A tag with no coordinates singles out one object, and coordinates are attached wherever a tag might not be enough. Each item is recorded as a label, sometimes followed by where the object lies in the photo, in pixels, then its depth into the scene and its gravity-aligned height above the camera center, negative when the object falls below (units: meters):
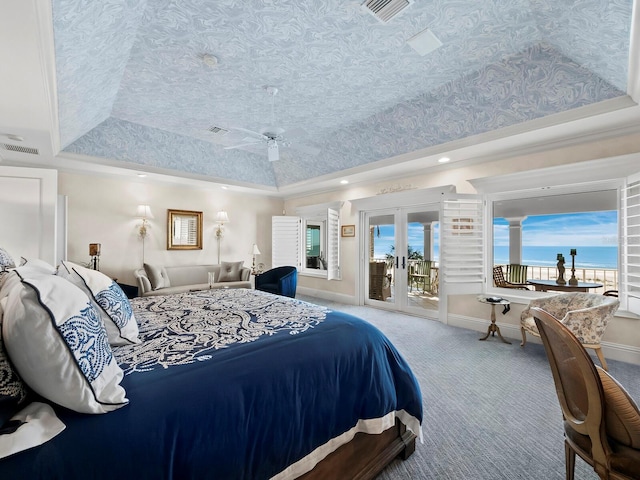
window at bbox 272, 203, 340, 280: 6.89 -0.04
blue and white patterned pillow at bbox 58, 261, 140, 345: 1.41 -0.32
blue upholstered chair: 5.08 -0.75
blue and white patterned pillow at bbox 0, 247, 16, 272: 1.78 -0.15
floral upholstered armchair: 2.80 -0.76
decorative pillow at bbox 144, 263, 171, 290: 5.21 -0.67
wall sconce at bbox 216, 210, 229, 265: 6.36 +0.40
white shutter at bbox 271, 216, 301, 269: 7.00 -0.01
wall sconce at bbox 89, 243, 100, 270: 4.77 -0.27
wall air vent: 3.62 +1.13
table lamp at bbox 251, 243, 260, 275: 6.66 -0.27
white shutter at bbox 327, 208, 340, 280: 6.11 -0.09
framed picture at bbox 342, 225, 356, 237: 6.02 +0.19
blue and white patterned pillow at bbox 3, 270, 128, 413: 0.88 -0.34
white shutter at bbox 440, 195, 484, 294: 4.29 -0.05
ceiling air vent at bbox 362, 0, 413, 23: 2.18 +1.74
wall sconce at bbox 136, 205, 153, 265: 5.39 +0.42
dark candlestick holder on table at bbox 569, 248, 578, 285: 3.88 -0.35
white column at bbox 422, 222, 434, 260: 5.03 +0.00
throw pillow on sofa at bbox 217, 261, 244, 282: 6.04 -0.65
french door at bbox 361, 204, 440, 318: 5.04 -0.34
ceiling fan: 3.19 +1.14
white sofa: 5.04 -0.74
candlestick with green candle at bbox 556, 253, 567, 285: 3.95 -0.39
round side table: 3.76 -0.89
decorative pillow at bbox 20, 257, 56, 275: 1.68 -0.16
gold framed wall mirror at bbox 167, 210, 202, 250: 5.91 +0.19
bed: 0.88 -0.61
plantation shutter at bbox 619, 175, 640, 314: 3.06 -0.04
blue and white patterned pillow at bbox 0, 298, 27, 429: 0.82 -0.43
